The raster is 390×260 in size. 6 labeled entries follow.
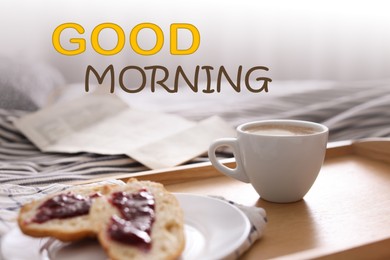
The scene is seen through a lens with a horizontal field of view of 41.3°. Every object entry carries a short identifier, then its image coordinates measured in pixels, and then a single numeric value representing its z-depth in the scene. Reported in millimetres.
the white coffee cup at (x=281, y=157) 590
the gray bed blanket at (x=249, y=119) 848
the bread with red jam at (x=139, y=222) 416
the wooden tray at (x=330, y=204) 483
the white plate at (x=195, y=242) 442
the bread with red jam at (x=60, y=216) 453
